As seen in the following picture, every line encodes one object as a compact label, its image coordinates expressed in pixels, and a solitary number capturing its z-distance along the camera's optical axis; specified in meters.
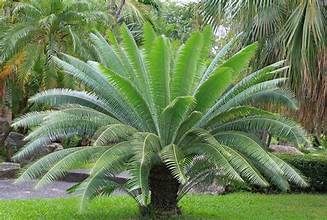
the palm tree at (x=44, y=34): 15.34
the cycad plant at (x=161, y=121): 7.91
